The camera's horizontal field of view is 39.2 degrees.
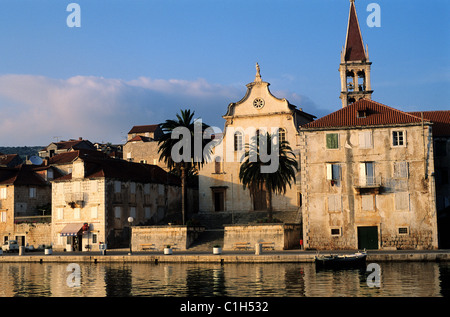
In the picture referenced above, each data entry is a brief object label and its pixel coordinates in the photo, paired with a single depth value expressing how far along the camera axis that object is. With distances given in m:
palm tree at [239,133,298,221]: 57.41
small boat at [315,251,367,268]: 41.44
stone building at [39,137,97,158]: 124.61
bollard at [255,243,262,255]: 48.39
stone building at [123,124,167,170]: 108.19
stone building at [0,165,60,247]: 70.25
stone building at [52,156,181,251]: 64.12
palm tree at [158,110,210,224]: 62.84
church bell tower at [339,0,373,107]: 74.38
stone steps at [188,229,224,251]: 57.81
